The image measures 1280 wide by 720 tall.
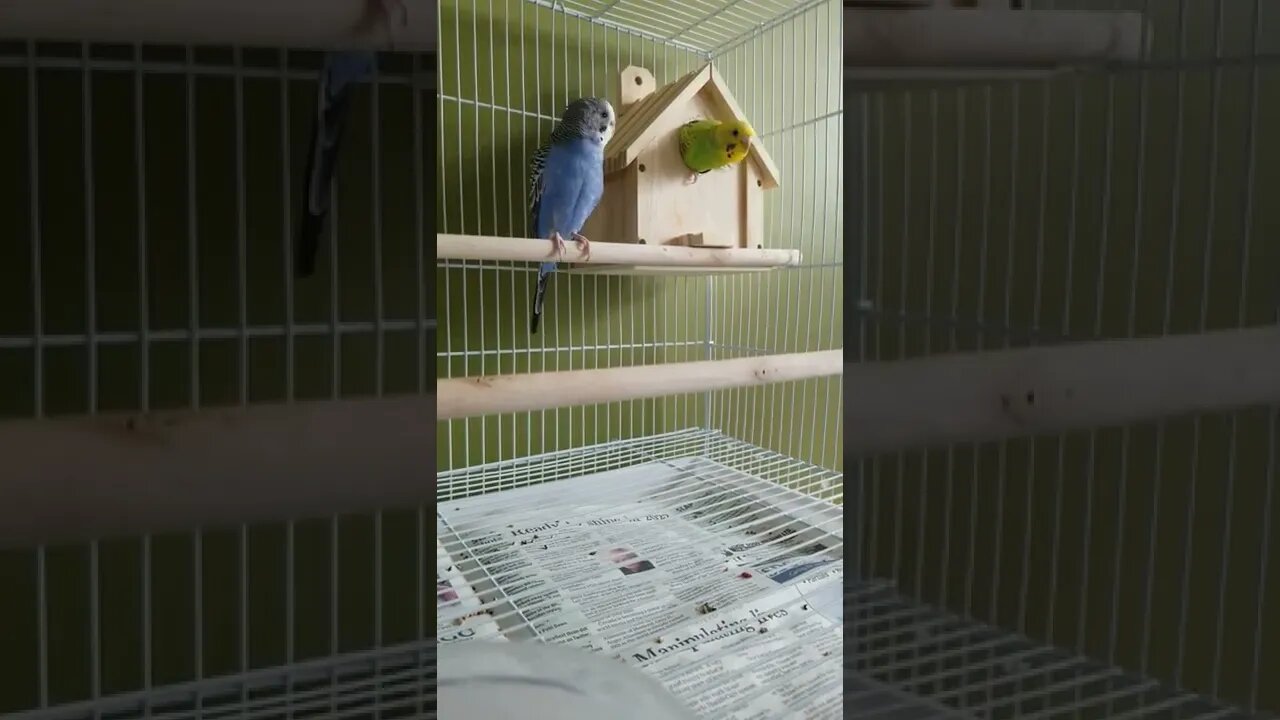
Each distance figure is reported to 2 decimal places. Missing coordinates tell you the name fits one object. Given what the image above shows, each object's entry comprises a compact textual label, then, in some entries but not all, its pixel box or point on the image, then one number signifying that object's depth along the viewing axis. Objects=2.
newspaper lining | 0.86
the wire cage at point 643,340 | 1.17
